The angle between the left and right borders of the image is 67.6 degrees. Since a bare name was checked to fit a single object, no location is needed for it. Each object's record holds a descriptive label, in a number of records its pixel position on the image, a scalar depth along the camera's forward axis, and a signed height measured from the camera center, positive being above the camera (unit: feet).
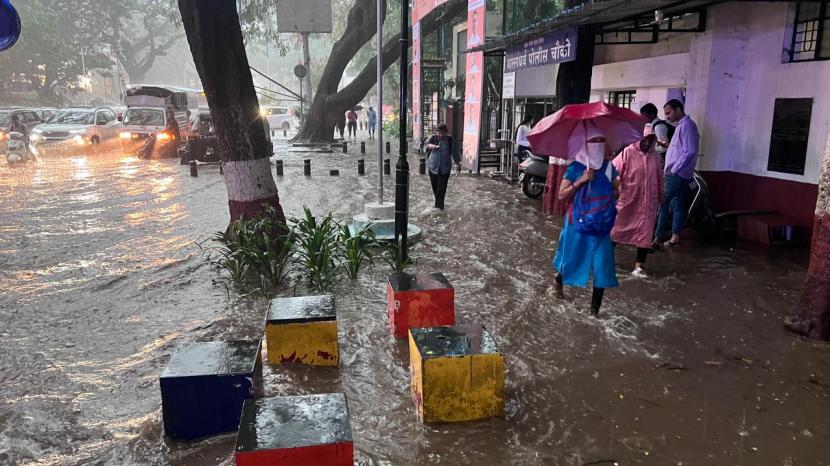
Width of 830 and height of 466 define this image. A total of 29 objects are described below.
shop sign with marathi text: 32.30 +3.72
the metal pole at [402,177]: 23.82 -2.40
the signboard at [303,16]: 92.22 +14.30
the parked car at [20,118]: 76.33 -1.25
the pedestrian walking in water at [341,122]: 91.07 -1.36
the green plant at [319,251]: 22.66 -5.07
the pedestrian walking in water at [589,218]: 17.87 -2.95
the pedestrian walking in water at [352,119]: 104.06 -0.92
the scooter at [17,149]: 62.28 -3.96
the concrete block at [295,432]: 9.53 -5.06
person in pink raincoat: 22.89 -2.78
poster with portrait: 48.34 +2.93
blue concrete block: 12.32 -5.57
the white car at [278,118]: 134.60 -1.16
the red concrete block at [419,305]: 17.43 -5.31
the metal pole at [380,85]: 27.55 +1.30
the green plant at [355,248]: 23.67 -5.26
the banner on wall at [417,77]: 69.15 +4.11
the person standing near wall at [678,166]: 26.40 -2.05
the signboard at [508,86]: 45.68 +2.17
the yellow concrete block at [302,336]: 15.60 -5.56
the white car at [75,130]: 73.72 -2.38
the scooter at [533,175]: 40.73 -3.85
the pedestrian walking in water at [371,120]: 103.90 -1.04
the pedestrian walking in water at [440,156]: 35.02 -2.32
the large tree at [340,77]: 86.17 +4.99
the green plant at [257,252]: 22.65 -5.11
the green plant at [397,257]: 23.88 -5.49
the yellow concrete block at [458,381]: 12.85 -5.47
